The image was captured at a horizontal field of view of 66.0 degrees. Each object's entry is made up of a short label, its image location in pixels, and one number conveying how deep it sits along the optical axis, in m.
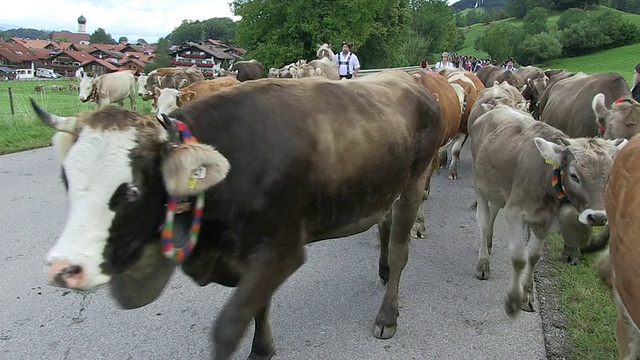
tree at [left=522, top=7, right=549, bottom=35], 72.56
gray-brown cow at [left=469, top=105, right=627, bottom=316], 3.49
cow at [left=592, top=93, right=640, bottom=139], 5.54
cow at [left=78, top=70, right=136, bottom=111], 16.09
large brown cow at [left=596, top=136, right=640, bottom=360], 2.04
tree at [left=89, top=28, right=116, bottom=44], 165.12
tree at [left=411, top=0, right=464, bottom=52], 71.25
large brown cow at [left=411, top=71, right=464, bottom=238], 7.05
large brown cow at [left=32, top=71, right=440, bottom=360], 1.98
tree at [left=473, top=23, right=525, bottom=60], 62.88
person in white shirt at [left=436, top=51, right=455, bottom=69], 17.33
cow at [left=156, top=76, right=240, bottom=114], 7.66
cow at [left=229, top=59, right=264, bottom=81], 15.33
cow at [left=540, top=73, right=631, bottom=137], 6.89
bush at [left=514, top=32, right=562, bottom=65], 57.41
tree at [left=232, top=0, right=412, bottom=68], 31.61
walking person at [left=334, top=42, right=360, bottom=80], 13.22
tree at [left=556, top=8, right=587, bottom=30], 72.38
